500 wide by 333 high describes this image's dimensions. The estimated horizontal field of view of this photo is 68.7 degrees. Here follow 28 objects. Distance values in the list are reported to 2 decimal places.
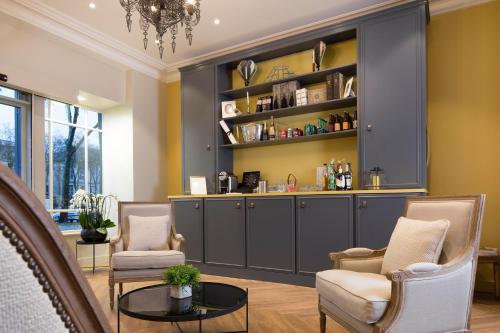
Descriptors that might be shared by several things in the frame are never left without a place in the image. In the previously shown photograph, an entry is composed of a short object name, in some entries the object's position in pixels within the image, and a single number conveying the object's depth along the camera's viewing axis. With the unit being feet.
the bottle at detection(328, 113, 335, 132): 13.55
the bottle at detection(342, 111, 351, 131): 13.19
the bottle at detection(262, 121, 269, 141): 15.17
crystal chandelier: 9.50
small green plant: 7.23
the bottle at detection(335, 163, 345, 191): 12.77
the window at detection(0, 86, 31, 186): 13.67
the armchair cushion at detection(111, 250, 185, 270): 10.00
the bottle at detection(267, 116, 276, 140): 15.10
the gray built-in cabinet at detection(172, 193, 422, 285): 11.52
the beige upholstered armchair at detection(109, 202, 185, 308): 10.01
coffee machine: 15.43
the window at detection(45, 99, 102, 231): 15.81
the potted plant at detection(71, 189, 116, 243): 14.47
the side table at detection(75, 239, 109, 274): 14.29
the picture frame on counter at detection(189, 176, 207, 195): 15.78
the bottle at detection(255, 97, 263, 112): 15.25
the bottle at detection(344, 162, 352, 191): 12.69
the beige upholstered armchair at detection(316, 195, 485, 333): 5.53
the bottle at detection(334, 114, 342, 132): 13.38
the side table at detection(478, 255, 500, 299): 10.02
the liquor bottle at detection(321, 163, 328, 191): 13.33
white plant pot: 7.34
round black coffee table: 6.38
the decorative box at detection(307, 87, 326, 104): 13.76
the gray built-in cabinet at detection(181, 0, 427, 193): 11.45
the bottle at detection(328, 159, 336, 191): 13.02
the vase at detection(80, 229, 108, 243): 14.40
